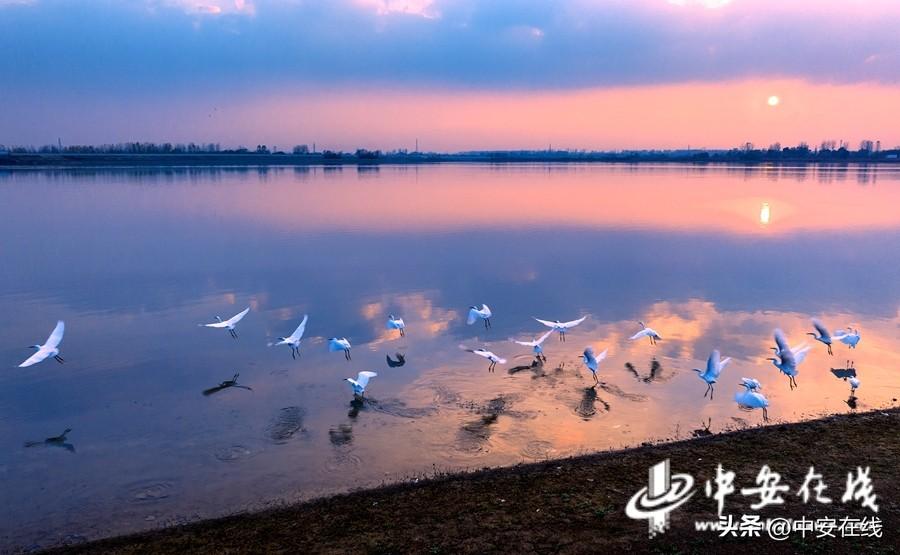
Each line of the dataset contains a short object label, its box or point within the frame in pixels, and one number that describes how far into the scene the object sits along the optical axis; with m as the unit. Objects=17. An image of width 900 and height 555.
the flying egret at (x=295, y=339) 12.45
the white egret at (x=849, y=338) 12.41
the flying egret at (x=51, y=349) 11.18
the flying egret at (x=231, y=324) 13.48
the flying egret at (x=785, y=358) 10.36
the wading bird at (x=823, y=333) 11.92
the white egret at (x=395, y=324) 13.53
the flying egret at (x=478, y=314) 14.23
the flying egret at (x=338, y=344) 12.20
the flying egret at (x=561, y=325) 13.52
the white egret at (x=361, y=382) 10.56
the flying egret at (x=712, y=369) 10.06
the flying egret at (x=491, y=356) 11.55
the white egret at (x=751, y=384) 10.14
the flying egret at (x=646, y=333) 12.93
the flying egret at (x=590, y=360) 11.03
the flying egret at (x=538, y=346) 12.24
